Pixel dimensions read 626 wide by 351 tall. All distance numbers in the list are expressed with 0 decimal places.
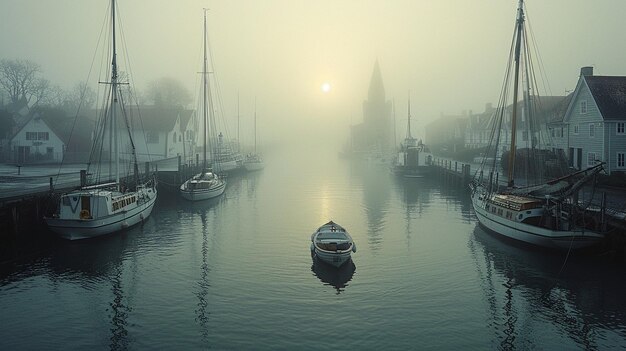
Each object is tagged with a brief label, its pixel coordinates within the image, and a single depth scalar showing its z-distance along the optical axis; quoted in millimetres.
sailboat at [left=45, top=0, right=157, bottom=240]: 35750
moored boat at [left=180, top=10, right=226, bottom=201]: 57656
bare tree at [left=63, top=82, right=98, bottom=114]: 127312
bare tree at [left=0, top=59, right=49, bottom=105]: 110412
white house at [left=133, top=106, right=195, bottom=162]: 89688
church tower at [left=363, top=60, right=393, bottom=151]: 160488
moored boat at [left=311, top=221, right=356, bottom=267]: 28781
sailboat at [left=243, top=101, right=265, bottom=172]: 104875
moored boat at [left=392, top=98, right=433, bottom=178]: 90188
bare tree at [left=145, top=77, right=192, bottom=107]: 135838
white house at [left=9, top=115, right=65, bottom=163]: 80938
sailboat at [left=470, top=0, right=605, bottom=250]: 31484
